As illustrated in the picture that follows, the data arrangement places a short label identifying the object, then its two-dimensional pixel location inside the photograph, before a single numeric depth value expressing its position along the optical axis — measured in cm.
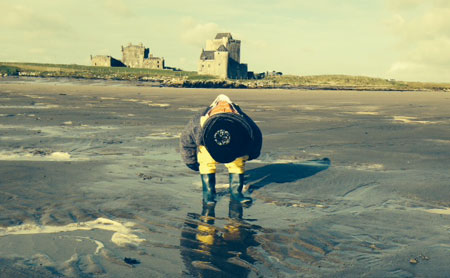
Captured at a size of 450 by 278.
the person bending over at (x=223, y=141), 567
